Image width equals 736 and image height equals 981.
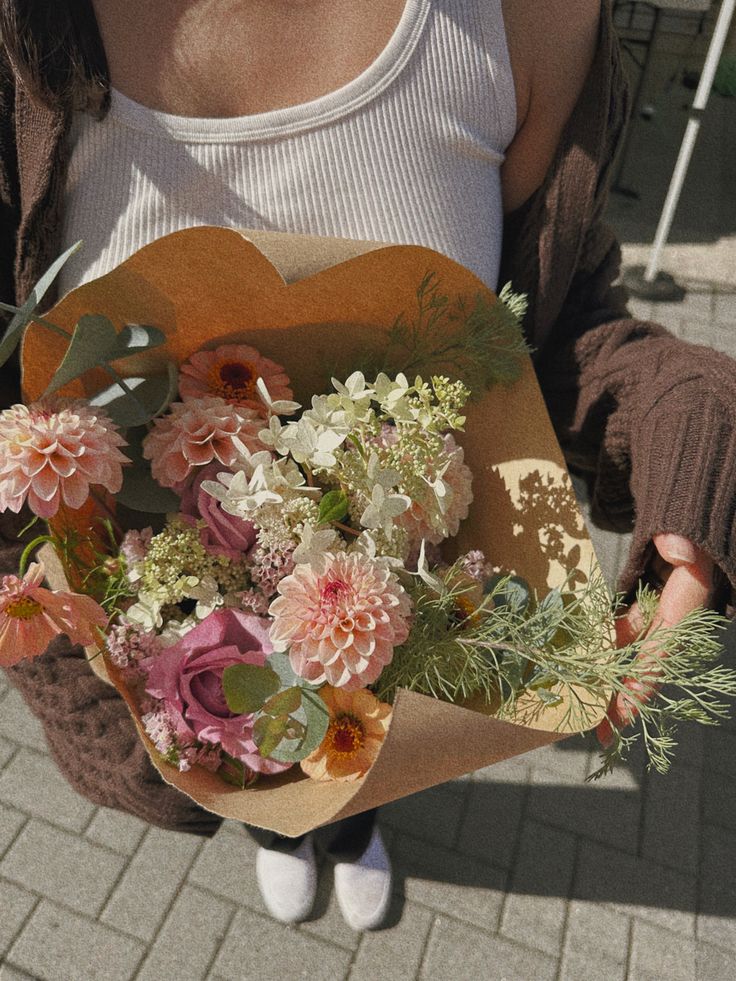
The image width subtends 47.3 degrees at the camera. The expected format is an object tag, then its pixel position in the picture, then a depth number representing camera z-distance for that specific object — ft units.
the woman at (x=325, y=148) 3.39
